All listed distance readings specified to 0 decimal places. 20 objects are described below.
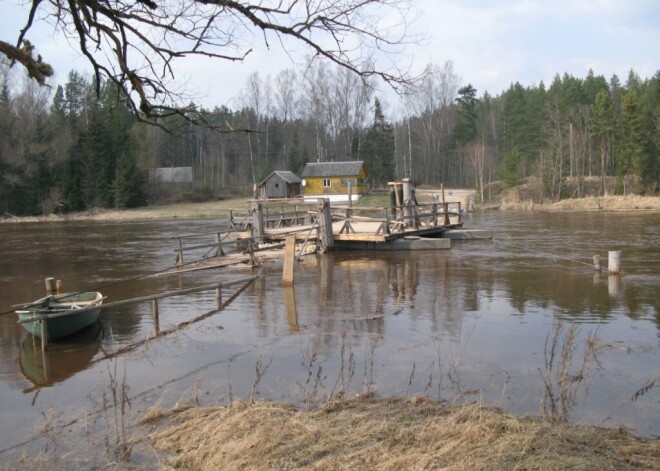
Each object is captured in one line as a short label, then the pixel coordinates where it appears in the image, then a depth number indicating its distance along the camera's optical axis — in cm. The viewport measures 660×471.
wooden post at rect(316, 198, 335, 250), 2328
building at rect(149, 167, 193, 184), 7164
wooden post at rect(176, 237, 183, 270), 2009
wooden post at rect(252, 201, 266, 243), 2527
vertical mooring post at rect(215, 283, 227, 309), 1438
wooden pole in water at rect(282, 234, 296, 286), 1608
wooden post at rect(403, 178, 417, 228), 2577
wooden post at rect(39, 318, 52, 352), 1051
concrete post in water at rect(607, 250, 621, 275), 1709
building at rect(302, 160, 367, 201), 6247
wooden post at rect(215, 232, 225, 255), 2216
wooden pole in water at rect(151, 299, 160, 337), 1209
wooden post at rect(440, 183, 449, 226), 2827
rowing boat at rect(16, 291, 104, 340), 1083
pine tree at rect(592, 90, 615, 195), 6022
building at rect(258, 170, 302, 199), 6306
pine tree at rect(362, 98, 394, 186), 7056
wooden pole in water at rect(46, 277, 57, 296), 1202
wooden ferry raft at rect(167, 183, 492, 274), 2238
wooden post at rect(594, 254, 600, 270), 1788
